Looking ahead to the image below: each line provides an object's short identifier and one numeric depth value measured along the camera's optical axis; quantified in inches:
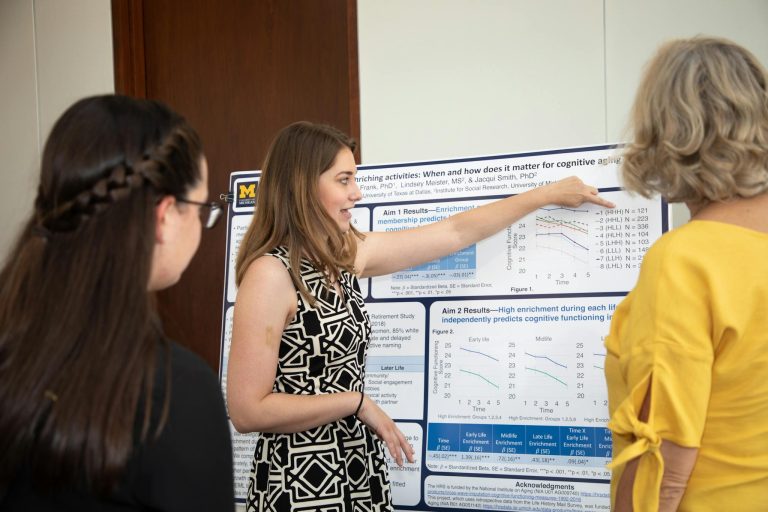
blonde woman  44.0
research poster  80.4
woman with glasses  33.5
